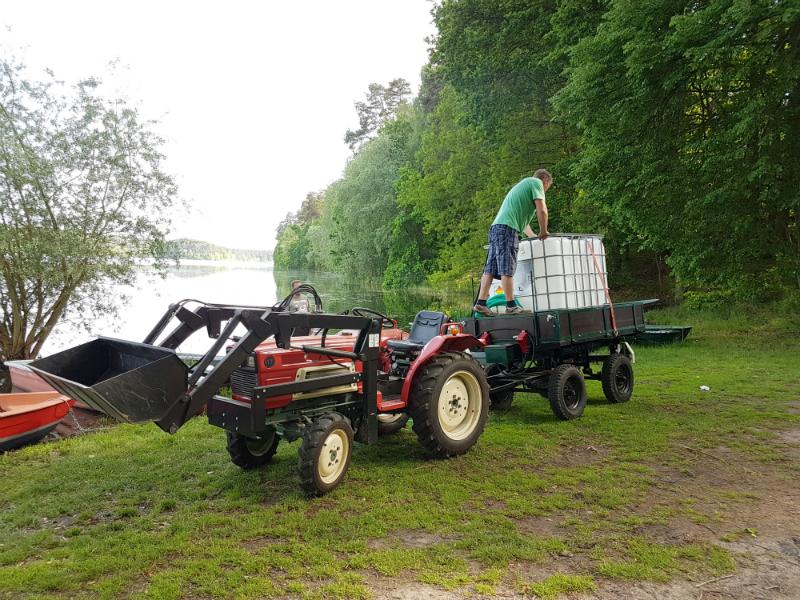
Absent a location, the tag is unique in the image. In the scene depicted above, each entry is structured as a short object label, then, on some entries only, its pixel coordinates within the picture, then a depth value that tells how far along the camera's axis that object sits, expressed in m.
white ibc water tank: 6.82
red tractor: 3.74
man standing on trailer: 6.56
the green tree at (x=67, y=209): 11.83
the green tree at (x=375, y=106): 64.19
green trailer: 6.55
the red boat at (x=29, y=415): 6.02
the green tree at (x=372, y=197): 41.50
